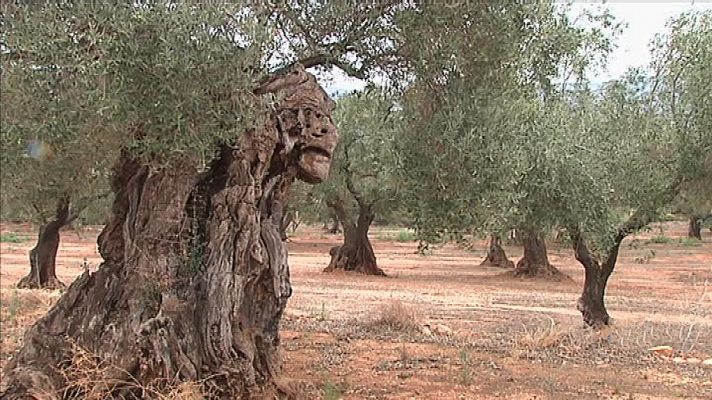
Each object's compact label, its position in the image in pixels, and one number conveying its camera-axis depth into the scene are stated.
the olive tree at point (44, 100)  6.22
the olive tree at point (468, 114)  8.35
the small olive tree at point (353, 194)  26.58
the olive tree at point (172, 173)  6.34
